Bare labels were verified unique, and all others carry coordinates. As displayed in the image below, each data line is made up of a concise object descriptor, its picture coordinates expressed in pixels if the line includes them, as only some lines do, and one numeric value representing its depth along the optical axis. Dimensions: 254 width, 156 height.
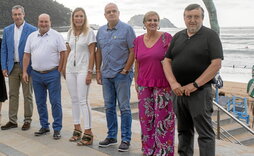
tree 11.27
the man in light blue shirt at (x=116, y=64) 3.90
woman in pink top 3.52
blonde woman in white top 4.13
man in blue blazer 4.91
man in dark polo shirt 3.05
